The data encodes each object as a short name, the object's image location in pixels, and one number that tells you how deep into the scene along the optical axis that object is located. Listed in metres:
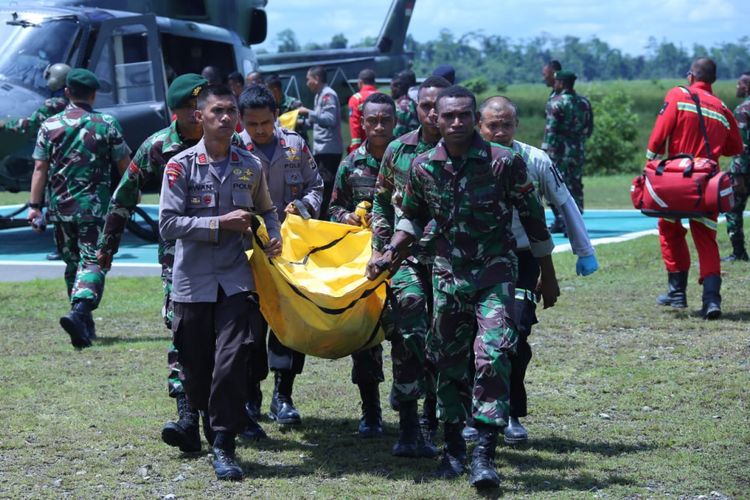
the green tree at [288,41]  127.24
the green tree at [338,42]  119.47
